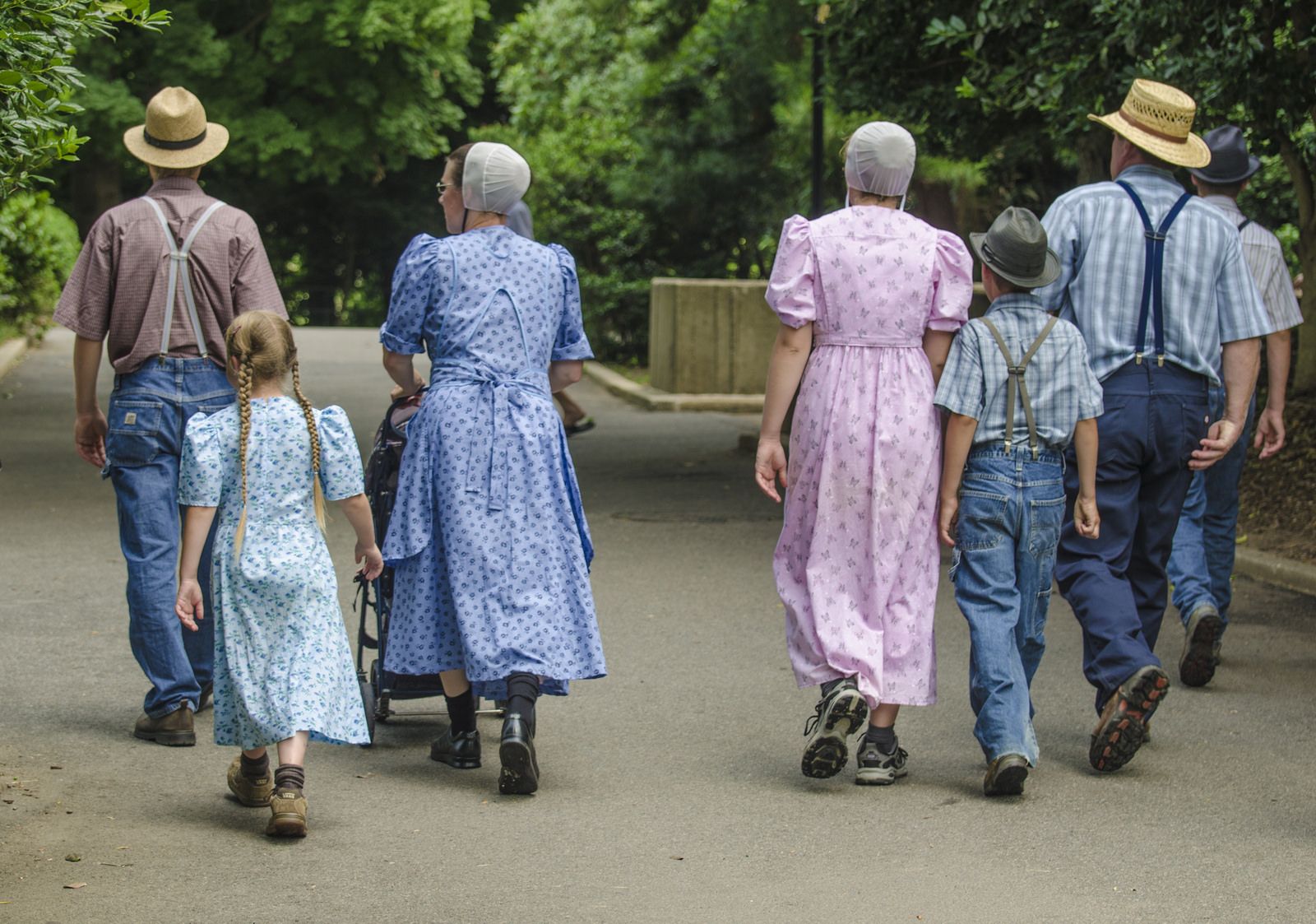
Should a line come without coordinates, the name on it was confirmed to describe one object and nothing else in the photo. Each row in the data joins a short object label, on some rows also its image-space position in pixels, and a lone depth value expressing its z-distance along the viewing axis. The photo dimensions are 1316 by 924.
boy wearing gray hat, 11.03
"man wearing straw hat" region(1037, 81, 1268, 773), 11.85
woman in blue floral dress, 11.10
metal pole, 31.00
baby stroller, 11.75
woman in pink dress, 11.11
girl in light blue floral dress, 10.16
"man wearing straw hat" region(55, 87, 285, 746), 11.99
